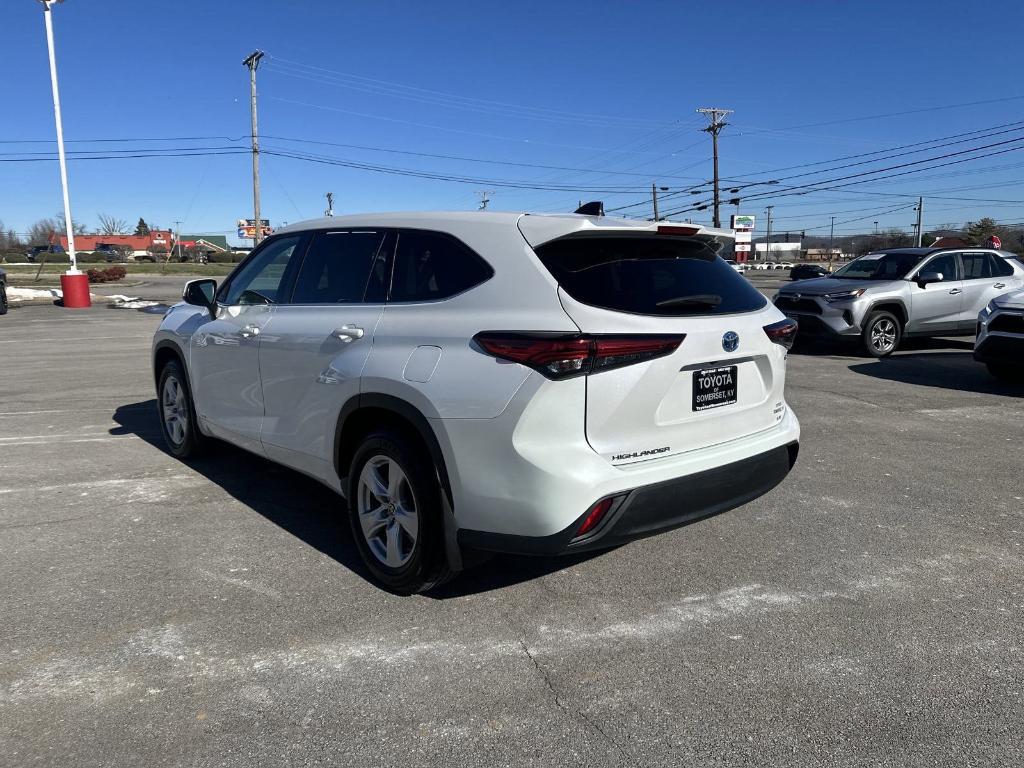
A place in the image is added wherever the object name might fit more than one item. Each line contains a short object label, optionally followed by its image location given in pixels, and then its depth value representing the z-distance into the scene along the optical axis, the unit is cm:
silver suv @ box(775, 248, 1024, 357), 1184
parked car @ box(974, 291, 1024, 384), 847
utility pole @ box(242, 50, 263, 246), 3975
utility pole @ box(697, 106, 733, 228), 5466
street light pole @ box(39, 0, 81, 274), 2292
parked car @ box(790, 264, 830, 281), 2192
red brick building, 10375
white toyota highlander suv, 298
